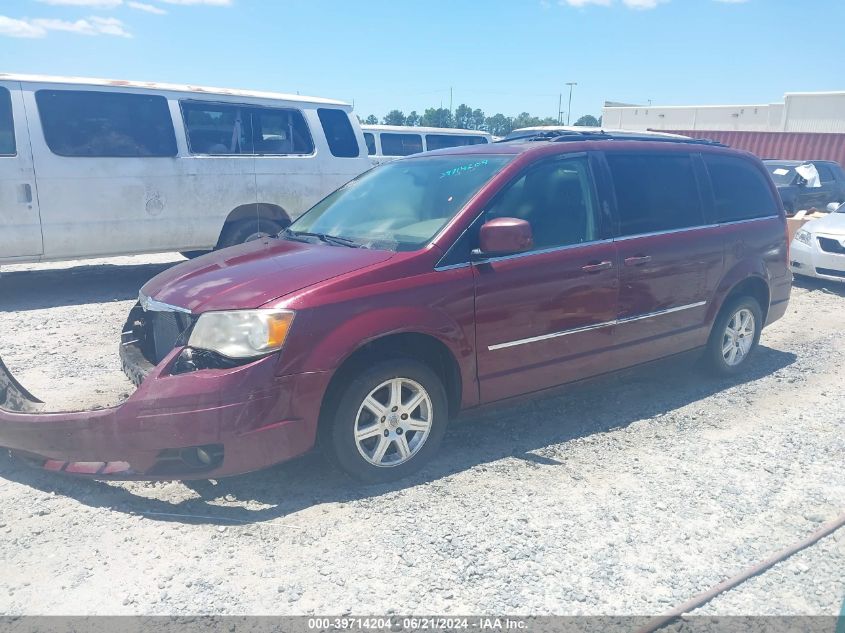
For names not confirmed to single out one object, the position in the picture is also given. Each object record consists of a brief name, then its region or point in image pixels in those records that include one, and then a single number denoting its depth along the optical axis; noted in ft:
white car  29.91
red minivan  10.78
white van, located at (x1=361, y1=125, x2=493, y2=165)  47.24
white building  105.50
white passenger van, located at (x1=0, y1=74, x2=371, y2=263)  23.76
